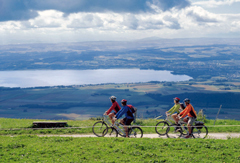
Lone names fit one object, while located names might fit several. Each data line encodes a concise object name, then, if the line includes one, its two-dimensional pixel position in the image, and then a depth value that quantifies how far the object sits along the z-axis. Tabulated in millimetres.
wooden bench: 19219
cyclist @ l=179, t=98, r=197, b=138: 15391
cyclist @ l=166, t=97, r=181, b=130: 16266
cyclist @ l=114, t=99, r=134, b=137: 15039
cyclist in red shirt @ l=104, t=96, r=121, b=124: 15851
